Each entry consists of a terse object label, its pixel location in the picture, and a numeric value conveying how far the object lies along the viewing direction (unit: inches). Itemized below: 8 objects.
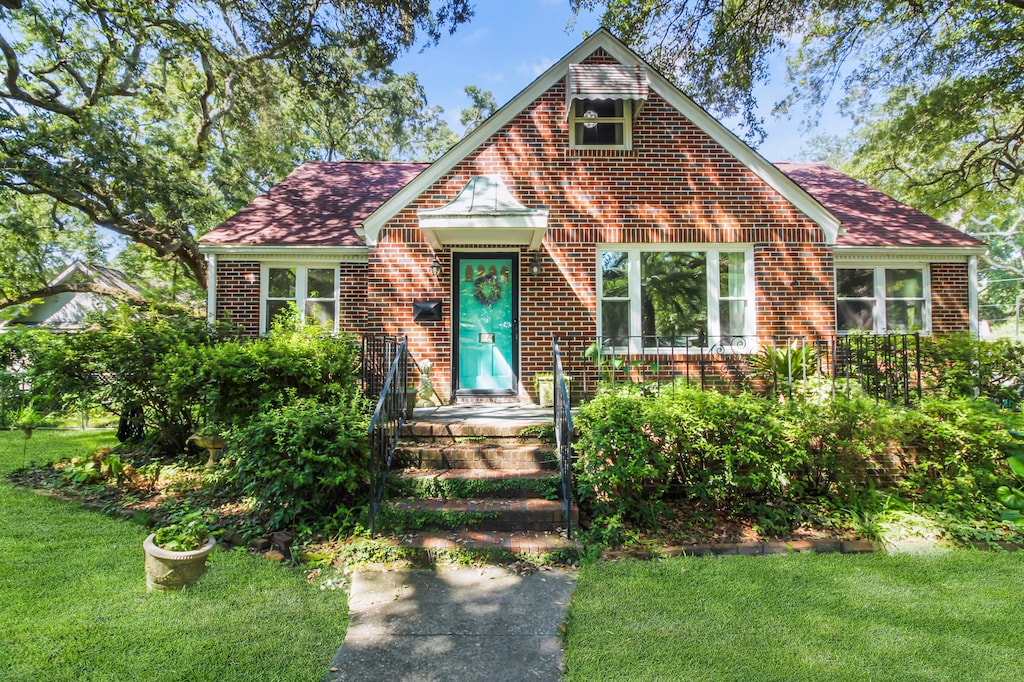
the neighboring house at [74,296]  816.7
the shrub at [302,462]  183.5
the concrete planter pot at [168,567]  143.3
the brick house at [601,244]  324.2
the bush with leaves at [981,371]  245.4
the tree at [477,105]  1175.0
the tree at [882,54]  444.1
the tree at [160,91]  442.3
